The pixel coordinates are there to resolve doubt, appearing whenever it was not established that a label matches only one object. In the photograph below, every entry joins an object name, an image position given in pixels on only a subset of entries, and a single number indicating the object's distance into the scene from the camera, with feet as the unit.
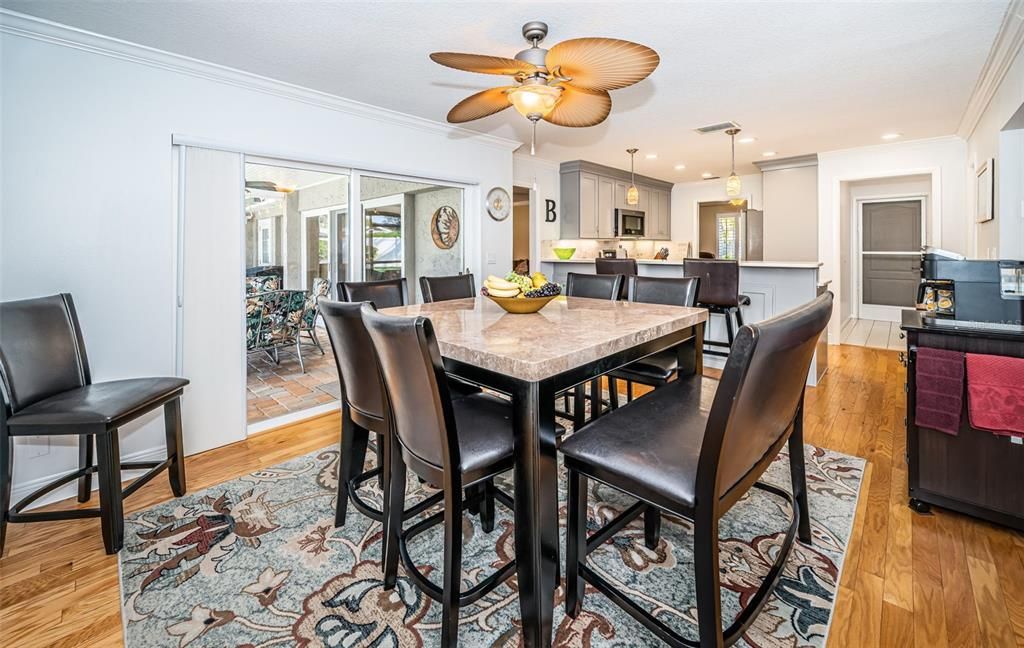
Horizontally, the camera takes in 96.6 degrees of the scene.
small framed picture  11.06
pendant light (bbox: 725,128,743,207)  15.33
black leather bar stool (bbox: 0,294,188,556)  5.74
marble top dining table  3.77
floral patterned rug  4.54
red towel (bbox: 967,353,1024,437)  5.52
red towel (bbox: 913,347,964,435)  5.92
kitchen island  12.61
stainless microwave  21.42
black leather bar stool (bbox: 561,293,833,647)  3.16
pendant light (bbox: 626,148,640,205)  17.66
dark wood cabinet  5.74
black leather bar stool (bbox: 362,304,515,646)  3.69
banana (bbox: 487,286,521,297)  6.19
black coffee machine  6.27
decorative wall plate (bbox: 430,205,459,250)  14.17
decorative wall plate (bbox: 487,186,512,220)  14.94
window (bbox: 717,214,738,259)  24.57
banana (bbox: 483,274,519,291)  6.18
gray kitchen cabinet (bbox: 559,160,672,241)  19.56
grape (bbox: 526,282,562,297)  6.15
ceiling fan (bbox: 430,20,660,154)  5.63
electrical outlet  7.43
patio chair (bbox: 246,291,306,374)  10.79
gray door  21.83
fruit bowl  6.05
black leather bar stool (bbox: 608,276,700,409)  7.09
